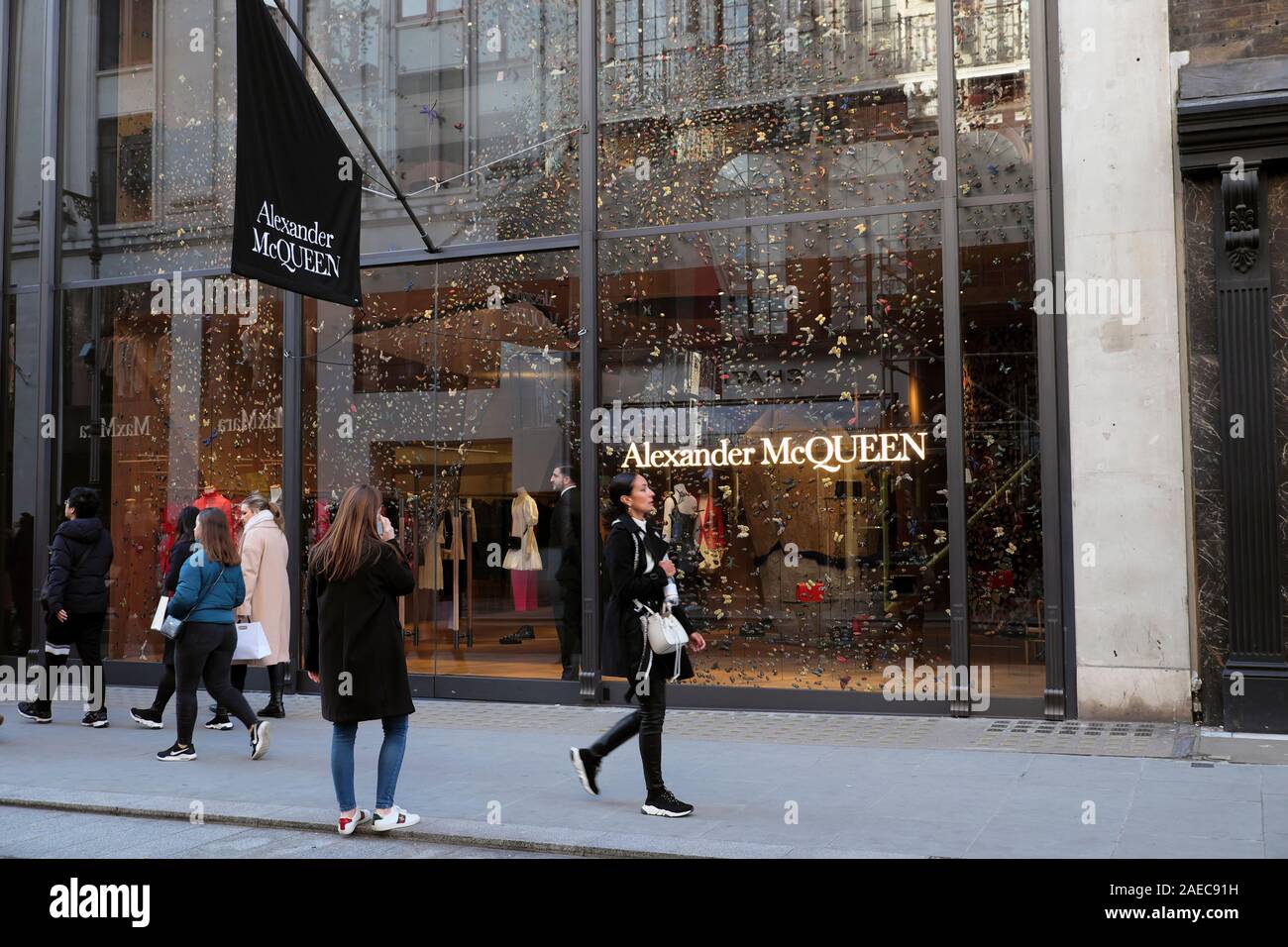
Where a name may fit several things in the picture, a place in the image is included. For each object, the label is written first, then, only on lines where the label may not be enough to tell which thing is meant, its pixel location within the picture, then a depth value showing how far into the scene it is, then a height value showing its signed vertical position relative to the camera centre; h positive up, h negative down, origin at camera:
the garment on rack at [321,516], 12.70 +0.20
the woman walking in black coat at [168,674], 10.40 -1.11
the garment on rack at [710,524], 11.29 +0.07
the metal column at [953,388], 10.36 +1.15
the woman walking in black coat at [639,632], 7.04 -0.55
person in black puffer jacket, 10.81 -0.46
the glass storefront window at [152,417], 13.23 +1.29
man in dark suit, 11.65 -0.30
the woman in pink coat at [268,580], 11.34 -0.39
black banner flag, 10.06 +2.95
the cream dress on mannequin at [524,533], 11.87 +0.01
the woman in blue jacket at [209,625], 9.17 -0.64
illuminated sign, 10.69 +0.68
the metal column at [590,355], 11.50 +1.62
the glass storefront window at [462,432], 11.86 +0.99
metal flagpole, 10.10 +3.38
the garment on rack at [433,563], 12.34 -0.27
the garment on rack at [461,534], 12.16 +0.00
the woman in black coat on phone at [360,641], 6.61 -0.55
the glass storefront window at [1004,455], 10.22 +0.60
